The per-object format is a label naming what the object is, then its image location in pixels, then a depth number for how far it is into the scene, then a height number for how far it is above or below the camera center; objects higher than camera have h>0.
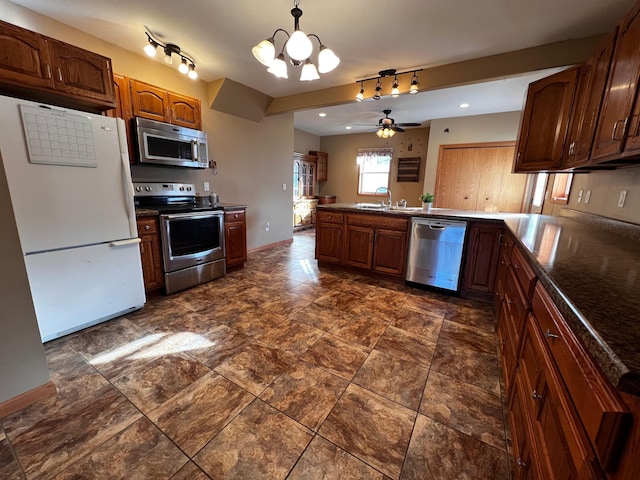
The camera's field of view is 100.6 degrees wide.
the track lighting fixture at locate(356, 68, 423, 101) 3.01 +1.21
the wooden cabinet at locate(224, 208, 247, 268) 3.47 -0.69
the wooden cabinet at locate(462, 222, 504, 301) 2.63 -0.67
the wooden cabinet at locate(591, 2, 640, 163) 1.33 +0.53
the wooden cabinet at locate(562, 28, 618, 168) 1.71 +0.64
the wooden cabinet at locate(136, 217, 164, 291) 2.55 -0.68
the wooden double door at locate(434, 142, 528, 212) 5.04 +0.25
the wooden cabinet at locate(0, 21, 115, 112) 1.81 +0.78
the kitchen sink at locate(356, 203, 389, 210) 3.51 -0.24
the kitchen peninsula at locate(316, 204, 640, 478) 0.48 -0.38
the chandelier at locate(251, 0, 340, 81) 1.72 +0.90
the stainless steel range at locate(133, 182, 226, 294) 2.75 -0.55
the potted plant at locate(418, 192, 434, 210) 3.19 -0.12
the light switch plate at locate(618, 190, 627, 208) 1.88 -0.01
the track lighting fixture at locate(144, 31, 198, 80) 2.47 +1.27
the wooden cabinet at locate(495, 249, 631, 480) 0.49 -0.51
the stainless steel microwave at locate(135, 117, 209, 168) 2.74 +0.41
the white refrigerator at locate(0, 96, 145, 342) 1.73 -0.22
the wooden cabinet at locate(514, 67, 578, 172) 2.23 +0.64
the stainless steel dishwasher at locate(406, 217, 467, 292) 2.80 -0.67
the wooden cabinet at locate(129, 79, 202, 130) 2.73 +0.84
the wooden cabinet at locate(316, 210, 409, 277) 3.17 -0.67
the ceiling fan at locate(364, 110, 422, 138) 4.63 +1.08
